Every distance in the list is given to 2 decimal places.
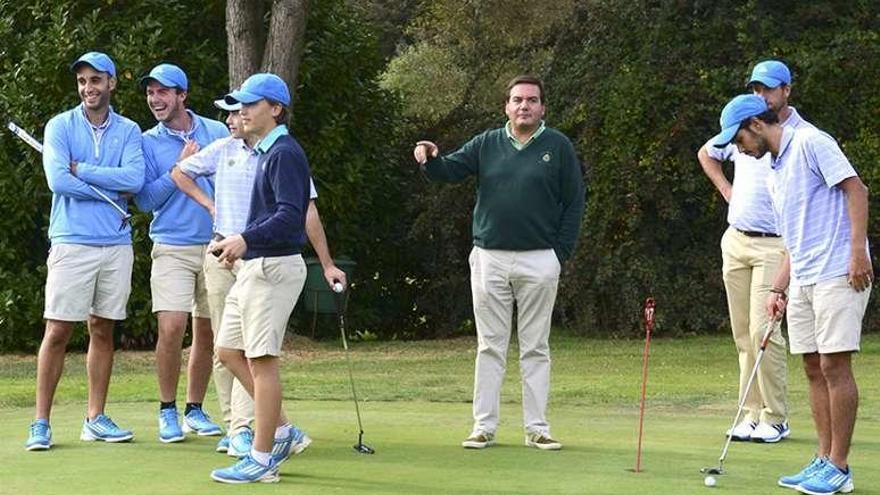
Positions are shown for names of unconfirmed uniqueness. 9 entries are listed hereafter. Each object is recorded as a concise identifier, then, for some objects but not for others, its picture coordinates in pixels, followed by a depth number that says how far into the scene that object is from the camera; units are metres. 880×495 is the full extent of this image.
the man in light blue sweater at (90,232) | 13.42
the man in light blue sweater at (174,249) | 13.87
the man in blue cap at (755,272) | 14.21
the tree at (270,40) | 25.52
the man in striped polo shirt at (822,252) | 11.35
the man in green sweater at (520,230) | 13.74
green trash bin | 26.72
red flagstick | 11.35
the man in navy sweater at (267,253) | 11.21
